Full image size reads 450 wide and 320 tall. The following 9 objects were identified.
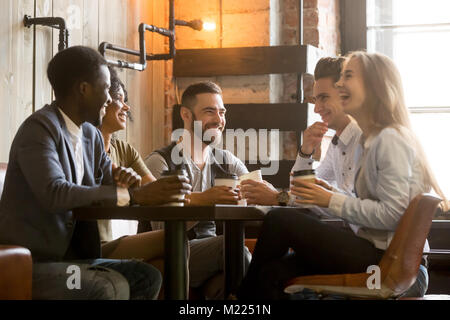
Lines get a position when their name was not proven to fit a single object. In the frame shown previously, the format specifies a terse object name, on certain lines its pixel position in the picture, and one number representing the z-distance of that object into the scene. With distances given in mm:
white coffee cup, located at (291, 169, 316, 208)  4510
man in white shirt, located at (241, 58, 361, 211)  5095
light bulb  7040
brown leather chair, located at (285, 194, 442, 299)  4161
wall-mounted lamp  6413
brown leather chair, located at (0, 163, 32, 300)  4047
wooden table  4252
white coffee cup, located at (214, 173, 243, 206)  4822
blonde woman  4348
